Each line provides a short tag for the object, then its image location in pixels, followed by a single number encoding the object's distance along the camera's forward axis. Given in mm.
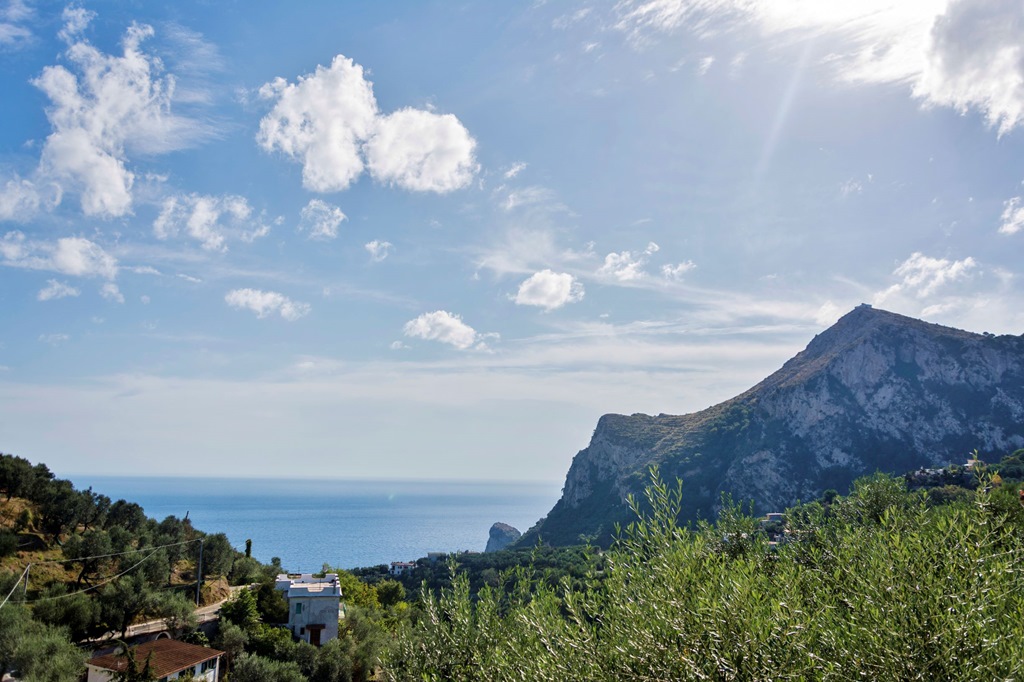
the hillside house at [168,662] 30078
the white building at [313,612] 44438
